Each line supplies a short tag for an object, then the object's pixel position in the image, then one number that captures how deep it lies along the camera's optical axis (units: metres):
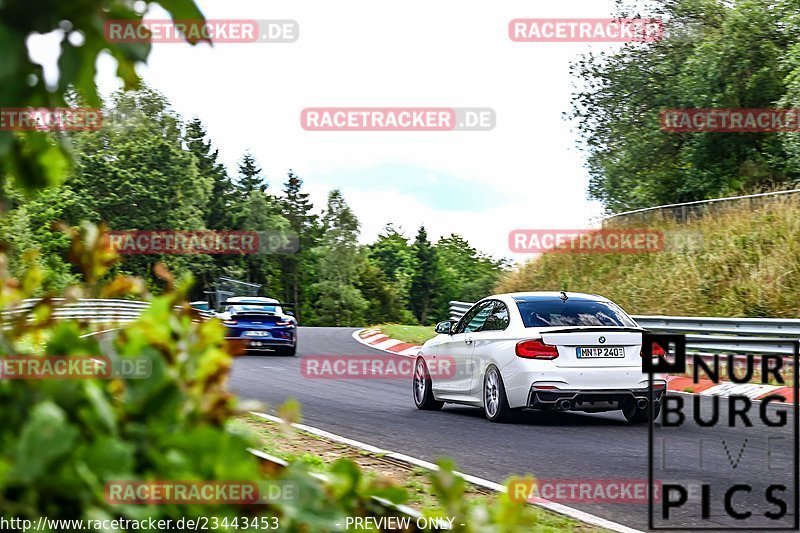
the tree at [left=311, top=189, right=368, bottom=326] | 106.56
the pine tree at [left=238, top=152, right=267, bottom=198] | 117.12
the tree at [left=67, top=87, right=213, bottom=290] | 66.38
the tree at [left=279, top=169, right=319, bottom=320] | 108.31
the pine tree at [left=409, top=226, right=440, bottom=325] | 130.12
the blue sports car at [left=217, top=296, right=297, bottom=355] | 24.55
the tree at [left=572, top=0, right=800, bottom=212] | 32.50
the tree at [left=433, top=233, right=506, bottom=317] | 130.38
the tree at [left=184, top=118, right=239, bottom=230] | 95.69
